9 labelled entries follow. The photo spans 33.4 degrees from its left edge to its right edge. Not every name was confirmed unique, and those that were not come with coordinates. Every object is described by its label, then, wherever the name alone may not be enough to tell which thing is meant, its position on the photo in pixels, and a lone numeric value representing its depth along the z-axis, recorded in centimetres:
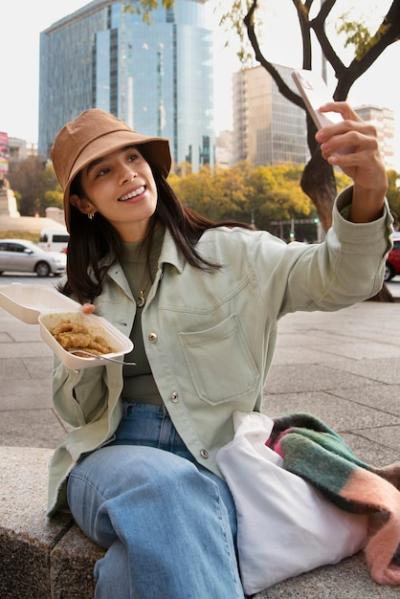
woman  146
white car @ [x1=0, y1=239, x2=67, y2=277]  2191
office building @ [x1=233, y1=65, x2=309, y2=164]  8400
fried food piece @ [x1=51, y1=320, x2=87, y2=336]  172
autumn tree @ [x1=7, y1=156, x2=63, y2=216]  6631
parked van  3053
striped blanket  161
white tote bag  158
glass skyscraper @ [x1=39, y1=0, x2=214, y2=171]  10419
